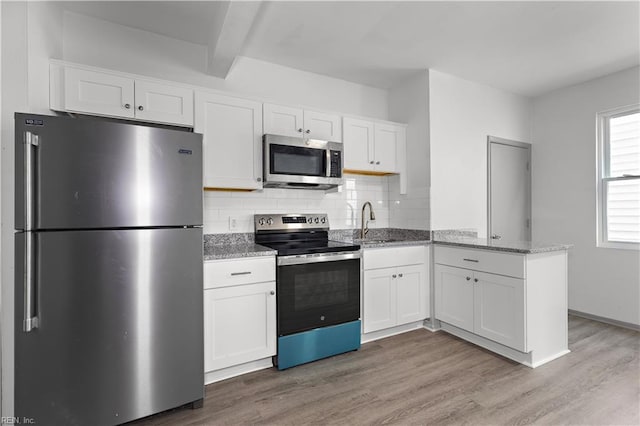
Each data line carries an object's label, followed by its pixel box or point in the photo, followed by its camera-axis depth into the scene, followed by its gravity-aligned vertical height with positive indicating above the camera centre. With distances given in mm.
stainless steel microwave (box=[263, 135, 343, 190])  2655 +442
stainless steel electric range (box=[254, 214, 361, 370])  2391 -698
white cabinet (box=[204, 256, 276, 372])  2168 -708
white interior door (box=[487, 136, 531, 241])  3730 +271
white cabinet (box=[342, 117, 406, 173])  3131 +694
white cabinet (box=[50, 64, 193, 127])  2037 +805
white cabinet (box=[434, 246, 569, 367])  2408 -738
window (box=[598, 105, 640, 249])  3234 +350
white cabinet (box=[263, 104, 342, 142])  2727 +814
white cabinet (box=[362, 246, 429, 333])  2848 -706
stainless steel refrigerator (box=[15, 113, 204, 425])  1531 -303
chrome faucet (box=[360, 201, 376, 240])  3408 -111
